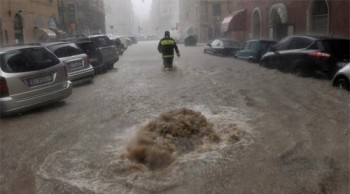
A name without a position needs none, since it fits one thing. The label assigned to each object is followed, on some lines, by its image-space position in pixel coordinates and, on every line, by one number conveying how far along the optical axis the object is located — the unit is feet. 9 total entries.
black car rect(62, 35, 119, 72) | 52.13
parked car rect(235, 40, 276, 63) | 63.41
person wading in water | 53.26
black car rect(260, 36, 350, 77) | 40.01
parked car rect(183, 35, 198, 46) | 163.43
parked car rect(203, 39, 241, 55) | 86.07
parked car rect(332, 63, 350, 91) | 32.85
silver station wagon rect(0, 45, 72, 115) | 26.43
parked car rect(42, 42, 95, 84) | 41.48
